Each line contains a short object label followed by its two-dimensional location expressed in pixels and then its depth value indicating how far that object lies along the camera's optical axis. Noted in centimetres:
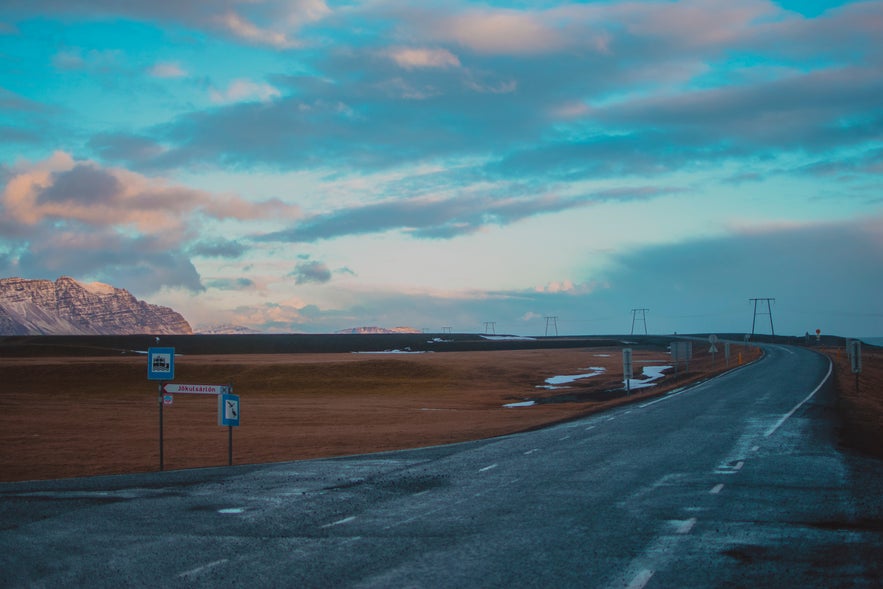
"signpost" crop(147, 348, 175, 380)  2023
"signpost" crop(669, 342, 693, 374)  5344
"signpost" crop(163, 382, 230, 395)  2036
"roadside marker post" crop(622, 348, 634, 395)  4155
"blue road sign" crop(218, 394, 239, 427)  2019
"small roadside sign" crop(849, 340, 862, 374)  3966
